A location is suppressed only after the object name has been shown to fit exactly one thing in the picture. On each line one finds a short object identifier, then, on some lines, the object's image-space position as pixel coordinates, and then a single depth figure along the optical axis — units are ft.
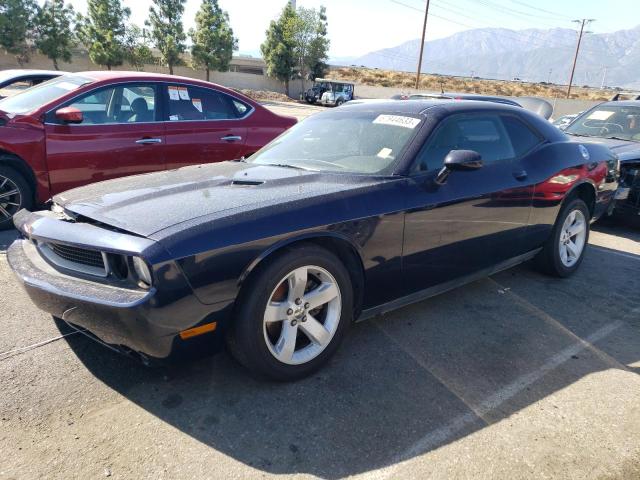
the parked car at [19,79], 21.24
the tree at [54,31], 134.62
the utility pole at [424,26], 129.37
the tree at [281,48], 175.01
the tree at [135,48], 143.33
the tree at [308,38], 177.78
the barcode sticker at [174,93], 18.30
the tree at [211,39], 155.02
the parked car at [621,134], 19.74
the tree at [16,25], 128.26
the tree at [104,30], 137.80
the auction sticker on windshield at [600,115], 24.77
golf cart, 135.95
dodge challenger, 7.43
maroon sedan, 15.90
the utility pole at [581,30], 188.53
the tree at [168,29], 146.97
